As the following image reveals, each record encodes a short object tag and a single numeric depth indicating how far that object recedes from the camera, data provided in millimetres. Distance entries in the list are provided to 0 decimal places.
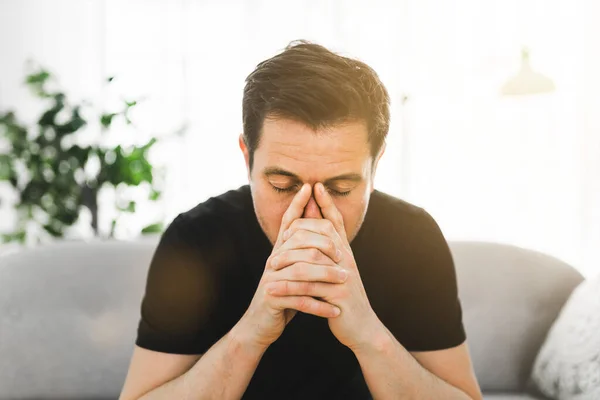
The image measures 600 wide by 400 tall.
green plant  2484
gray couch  1558
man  1077
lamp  2672
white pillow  1441
